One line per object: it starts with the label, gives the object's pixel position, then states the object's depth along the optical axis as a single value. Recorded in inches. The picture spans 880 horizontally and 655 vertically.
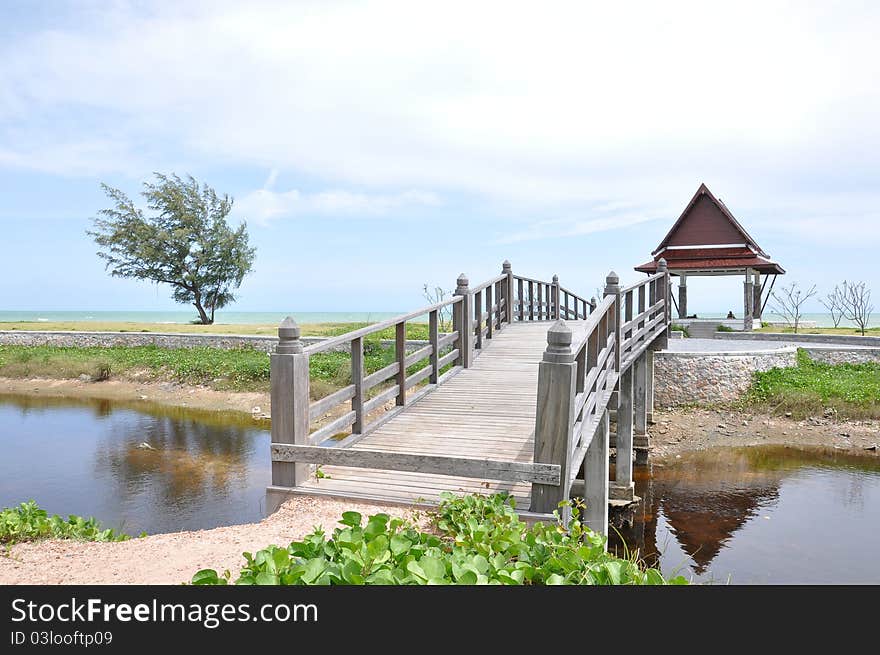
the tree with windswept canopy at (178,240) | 1489.9
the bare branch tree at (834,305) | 1424.7
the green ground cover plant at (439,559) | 127.9
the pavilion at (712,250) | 1051.3
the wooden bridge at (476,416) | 203.5
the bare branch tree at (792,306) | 1371.8
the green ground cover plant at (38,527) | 213.0
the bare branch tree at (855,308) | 1295.5
